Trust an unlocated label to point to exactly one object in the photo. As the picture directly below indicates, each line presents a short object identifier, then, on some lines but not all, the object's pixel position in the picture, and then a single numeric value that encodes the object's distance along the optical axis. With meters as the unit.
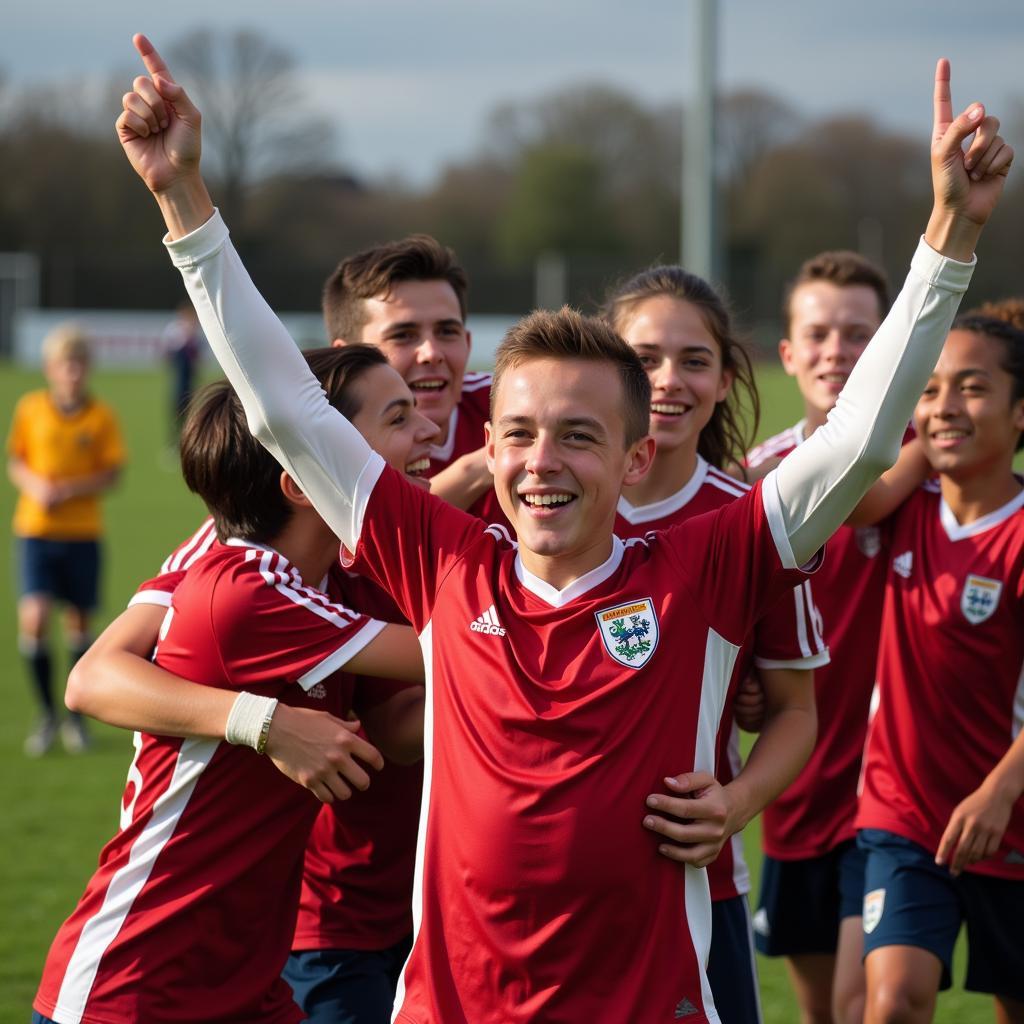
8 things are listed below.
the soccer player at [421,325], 7.71
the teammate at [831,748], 8.32
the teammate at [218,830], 5.58
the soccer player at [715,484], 6.15
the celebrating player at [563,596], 4.89
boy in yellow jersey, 17.39
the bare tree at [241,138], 119.94
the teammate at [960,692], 7.54
